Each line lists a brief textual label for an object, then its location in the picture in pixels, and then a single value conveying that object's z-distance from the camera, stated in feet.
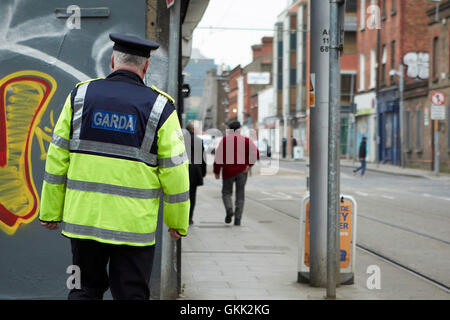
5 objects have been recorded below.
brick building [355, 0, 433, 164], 143.65
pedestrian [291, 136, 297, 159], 208.68
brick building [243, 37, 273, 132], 377.91
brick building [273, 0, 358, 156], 217.56
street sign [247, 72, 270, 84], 313.73
